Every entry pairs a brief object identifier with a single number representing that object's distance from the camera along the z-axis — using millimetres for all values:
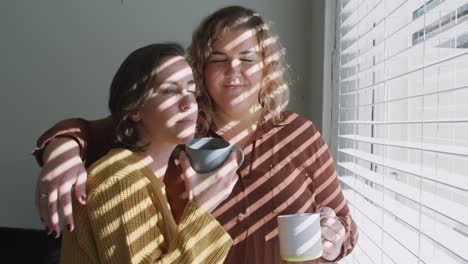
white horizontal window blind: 794
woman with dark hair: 760
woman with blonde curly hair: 1157
